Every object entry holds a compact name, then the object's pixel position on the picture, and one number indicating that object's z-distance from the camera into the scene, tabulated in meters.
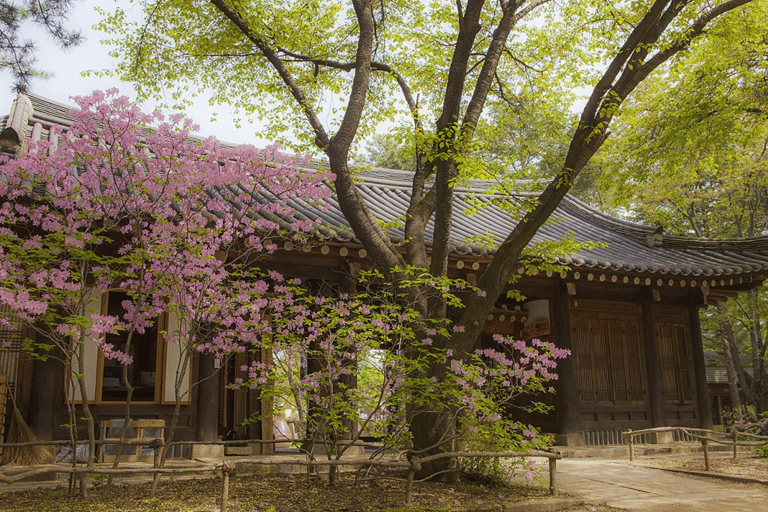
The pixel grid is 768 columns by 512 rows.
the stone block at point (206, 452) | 8.98
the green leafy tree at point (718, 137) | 11.43
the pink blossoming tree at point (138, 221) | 5.79
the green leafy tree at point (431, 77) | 7.11
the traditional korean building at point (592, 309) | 10.09
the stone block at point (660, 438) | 12.36
